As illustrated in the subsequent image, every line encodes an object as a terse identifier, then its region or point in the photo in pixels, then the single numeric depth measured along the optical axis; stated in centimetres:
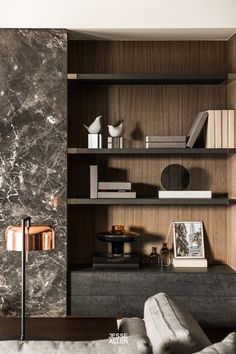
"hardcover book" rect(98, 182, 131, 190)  422
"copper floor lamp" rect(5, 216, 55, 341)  260
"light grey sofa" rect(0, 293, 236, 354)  175
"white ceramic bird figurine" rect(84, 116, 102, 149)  420
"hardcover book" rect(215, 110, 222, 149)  417
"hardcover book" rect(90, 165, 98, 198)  421
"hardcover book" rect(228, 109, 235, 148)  417
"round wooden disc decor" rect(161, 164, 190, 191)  433
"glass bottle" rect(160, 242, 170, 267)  434
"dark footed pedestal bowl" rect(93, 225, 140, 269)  416
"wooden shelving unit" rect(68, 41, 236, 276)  442
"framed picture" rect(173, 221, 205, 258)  435
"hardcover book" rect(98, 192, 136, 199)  418
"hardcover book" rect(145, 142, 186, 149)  417
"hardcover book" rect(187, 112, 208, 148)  414
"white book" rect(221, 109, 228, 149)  418
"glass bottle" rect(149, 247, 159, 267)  436
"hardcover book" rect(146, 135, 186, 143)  418
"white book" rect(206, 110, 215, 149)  418
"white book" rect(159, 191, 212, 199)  419
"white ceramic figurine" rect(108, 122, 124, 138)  425
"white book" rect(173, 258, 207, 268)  427
